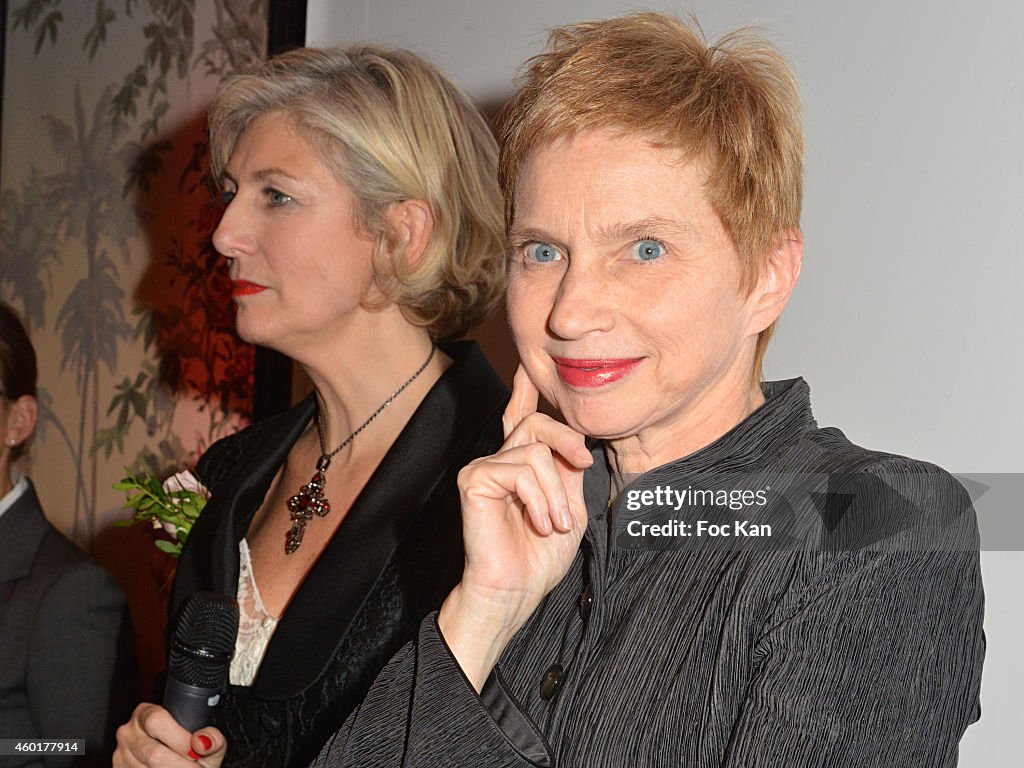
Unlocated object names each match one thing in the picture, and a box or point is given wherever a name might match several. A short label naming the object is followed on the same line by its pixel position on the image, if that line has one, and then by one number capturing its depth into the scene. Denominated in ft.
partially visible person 5.69
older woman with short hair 2.80
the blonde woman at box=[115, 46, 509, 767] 5.02
